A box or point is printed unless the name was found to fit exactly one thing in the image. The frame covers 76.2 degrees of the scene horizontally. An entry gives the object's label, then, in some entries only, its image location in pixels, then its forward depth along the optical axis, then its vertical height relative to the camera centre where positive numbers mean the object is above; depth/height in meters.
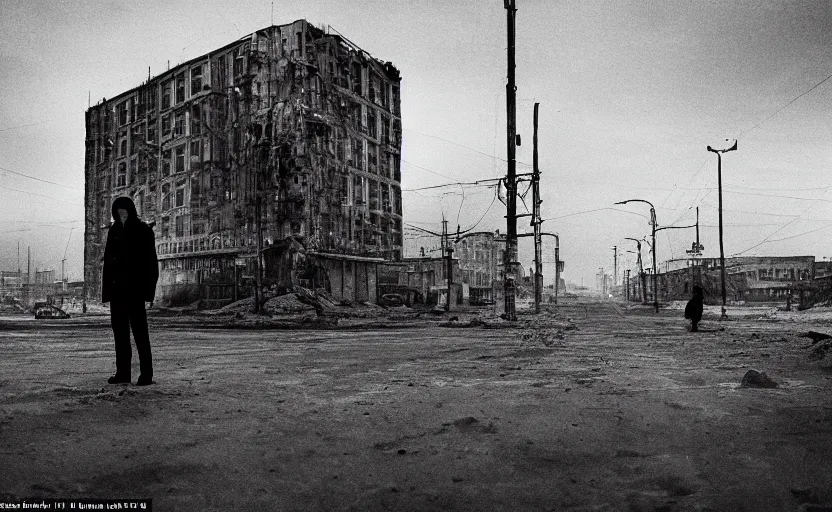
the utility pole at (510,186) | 20.70 +3.70
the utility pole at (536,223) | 29.91 +3.52
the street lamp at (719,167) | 31.52 +6.67
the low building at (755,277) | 62.56 +0.12
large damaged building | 35.16 +8.66
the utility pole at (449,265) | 38.18 +1.17
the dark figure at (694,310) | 15.25 -0.91
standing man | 5.23 +0.01
